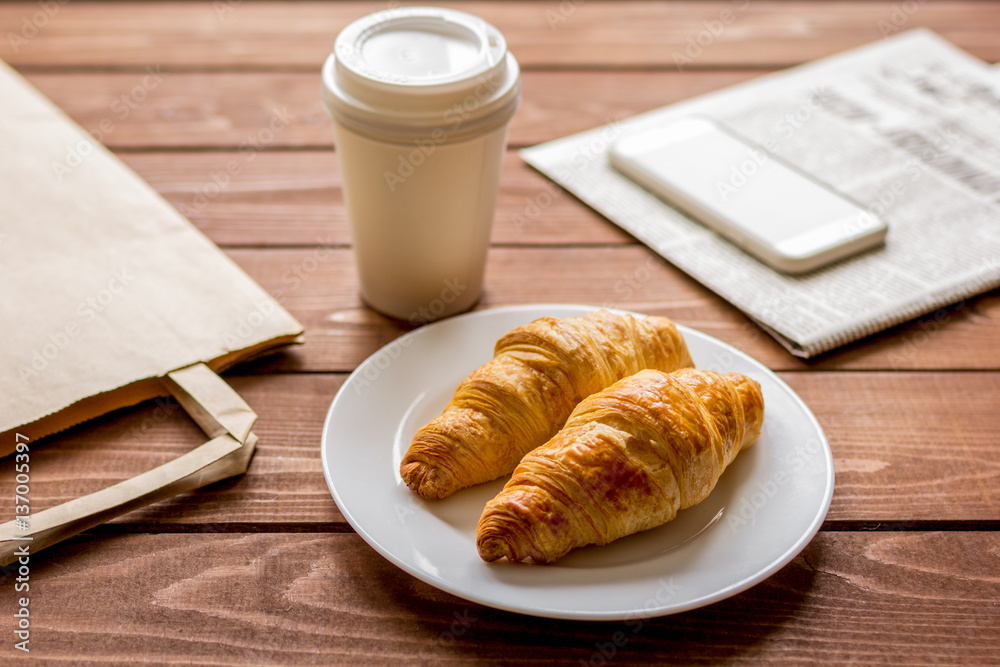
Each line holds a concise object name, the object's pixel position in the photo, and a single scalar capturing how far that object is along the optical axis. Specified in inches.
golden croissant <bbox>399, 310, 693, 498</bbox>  25.3
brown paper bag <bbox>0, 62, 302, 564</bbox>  27.2
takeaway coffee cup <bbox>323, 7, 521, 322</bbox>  28.8
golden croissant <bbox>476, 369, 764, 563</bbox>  22.9
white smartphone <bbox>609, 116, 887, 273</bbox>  36.6
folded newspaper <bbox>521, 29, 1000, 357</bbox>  34.9
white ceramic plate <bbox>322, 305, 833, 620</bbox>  22.3
